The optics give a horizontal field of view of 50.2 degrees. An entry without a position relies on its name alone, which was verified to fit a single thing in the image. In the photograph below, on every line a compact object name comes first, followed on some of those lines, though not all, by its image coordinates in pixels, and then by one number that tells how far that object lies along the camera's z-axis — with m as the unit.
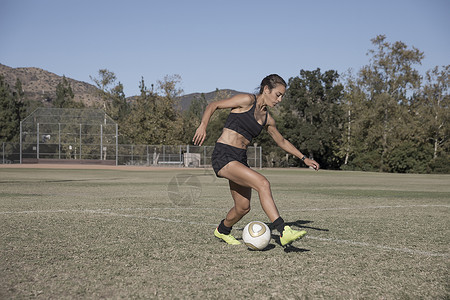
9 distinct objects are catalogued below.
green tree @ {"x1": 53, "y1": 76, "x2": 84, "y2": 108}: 95.50
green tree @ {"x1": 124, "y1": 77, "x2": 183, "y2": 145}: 67.00
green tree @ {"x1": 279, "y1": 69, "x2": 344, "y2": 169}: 70.56
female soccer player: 5.65
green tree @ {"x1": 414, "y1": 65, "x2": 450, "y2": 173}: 59.91
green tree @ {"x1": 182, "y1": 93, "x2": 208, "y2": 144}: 71.50
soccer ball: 5.62
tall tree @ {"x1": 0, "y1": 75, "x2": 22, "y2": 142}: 78.94
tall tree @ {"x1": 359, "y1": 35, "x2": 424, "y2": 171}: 62.28
